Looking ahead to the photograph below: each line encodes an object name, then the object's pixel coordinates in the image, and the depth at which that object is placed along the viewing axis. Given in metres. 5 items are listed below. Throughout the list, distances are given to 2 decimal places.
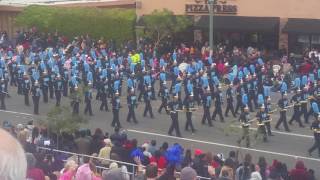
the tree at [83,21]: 36.60
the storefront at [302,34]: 31.19
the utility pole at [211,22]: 30.31
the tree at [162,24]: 33.56
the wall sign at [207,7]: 34.00
